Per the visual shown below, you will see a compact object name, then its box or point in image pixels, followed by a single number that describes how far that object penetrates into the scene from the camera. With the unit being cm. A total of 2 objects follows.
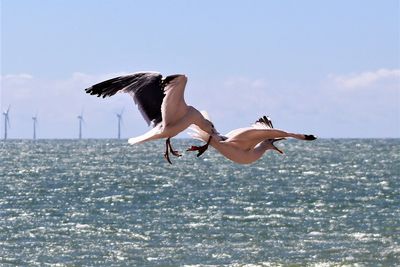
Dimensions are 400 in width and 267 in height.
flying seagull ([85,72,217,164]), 1903
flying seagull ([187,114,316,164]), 1872
